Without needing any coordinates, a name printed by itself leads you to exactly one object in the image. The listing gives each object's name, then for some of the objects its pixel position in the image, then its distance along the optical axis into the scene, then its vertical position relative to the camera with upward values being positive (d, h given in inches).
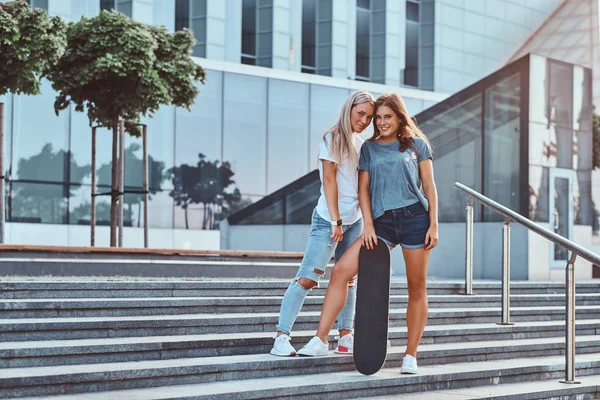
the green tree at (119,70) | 516.7 +86.4
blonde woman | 230.2 +3.2
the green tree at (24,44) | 440.1 +85.6
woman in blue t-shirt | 228.4 +4.8
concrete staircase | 204.7 -34.6
